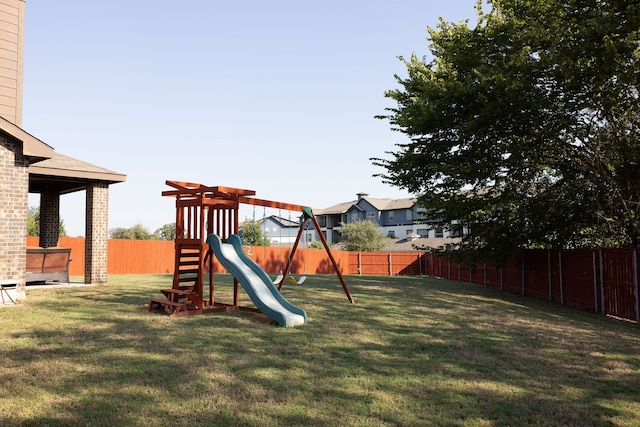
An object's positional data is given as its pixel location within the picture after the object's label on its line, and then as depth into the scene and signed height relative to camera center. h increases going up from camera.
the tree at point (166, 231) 65.94 +1.69
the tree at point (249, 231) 50.21 +1.22
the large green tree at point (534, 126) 13.43 +3.86
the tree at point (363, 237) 50.53 +0.52
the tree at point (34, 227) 40.41 +1.48
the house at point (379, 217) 59.72 +3.36
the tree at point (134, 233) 53.78 +1.19
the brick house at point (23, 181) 10.70 +1.97
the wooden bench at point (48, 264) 14.70 -0.66
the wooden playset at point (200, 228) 10.17 +0.34
